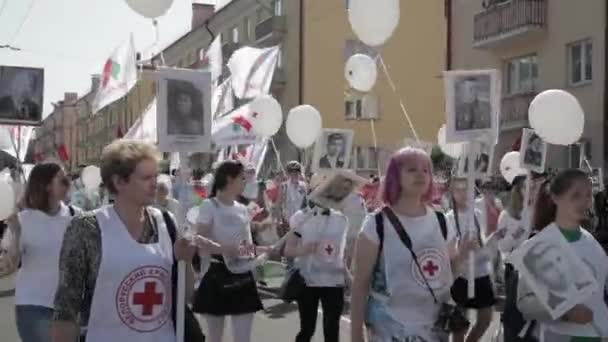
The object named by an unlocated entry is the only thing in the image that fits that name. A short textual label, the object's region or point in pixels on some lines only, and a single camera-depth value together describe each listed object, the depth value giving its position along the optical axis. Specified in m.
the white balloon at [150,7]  7.48
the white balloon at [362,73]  13.90
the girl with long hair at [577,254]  4.62
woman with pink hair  4.50
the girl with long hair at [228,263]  6.97
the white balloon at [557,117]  9.86
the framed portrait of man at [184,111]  6.31
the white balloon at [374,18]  9.92
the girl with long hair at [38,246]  5.89
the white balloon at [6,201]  6.65
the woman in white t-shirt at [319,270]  7.64
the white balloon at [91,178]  17.58
